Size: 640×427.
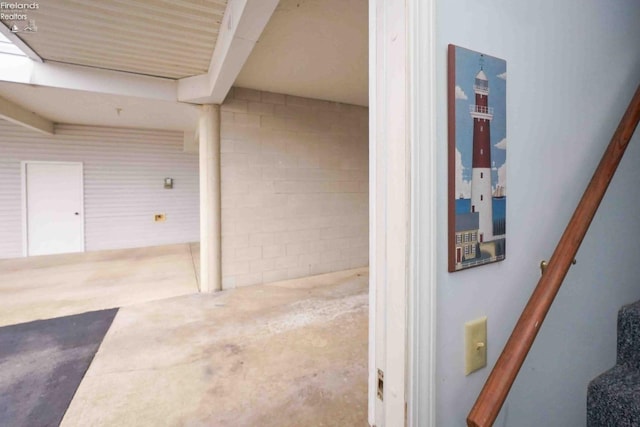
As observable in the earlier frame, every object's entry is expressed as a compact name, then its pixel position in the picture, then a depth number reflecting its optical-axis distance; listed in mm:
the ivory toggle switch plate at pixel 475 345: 795
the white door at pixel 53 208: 5797
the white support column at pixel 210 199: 3828
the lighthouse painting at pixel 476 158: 731
